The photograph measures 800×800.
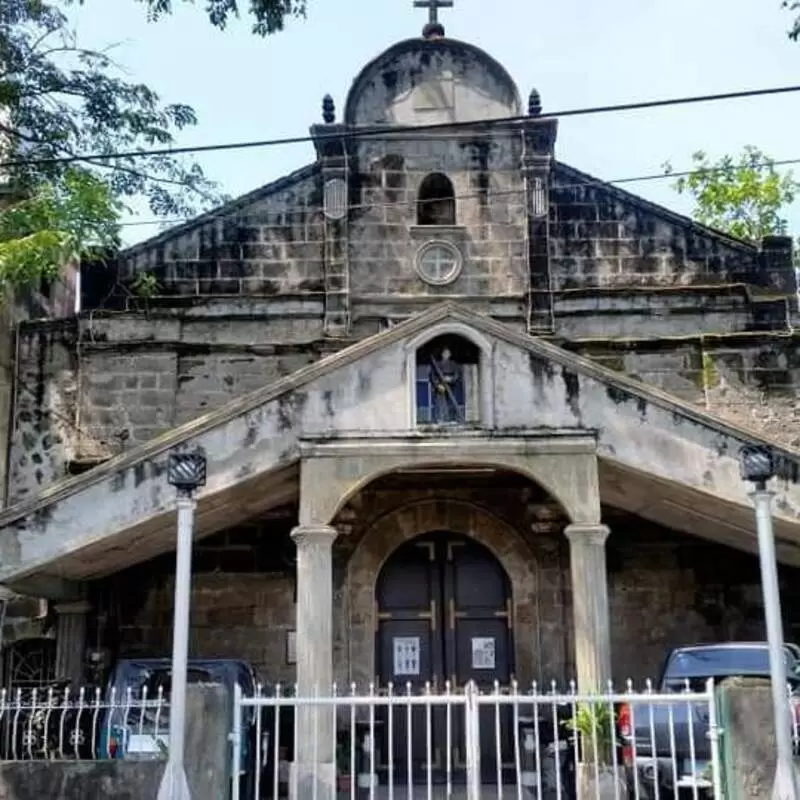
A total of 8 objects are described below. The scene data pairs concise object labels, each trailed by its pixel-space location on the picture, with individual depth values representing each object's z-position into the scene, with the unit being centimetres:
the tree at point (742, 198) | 2747
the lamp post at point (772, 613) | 773
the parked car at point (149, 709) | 939
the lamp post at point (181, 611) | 803
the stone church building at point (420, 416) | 1164
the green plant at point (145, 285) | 1575
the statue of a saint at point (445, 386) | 1203
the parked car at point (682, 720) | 926
